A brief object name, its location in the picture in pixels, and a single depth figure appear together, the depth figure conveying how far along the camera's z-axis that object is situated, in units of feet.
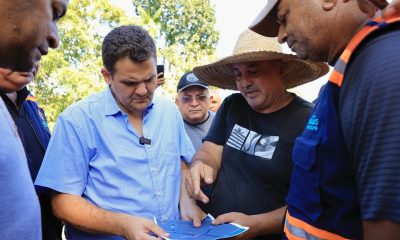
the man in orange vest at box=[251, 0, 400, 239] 2.98
